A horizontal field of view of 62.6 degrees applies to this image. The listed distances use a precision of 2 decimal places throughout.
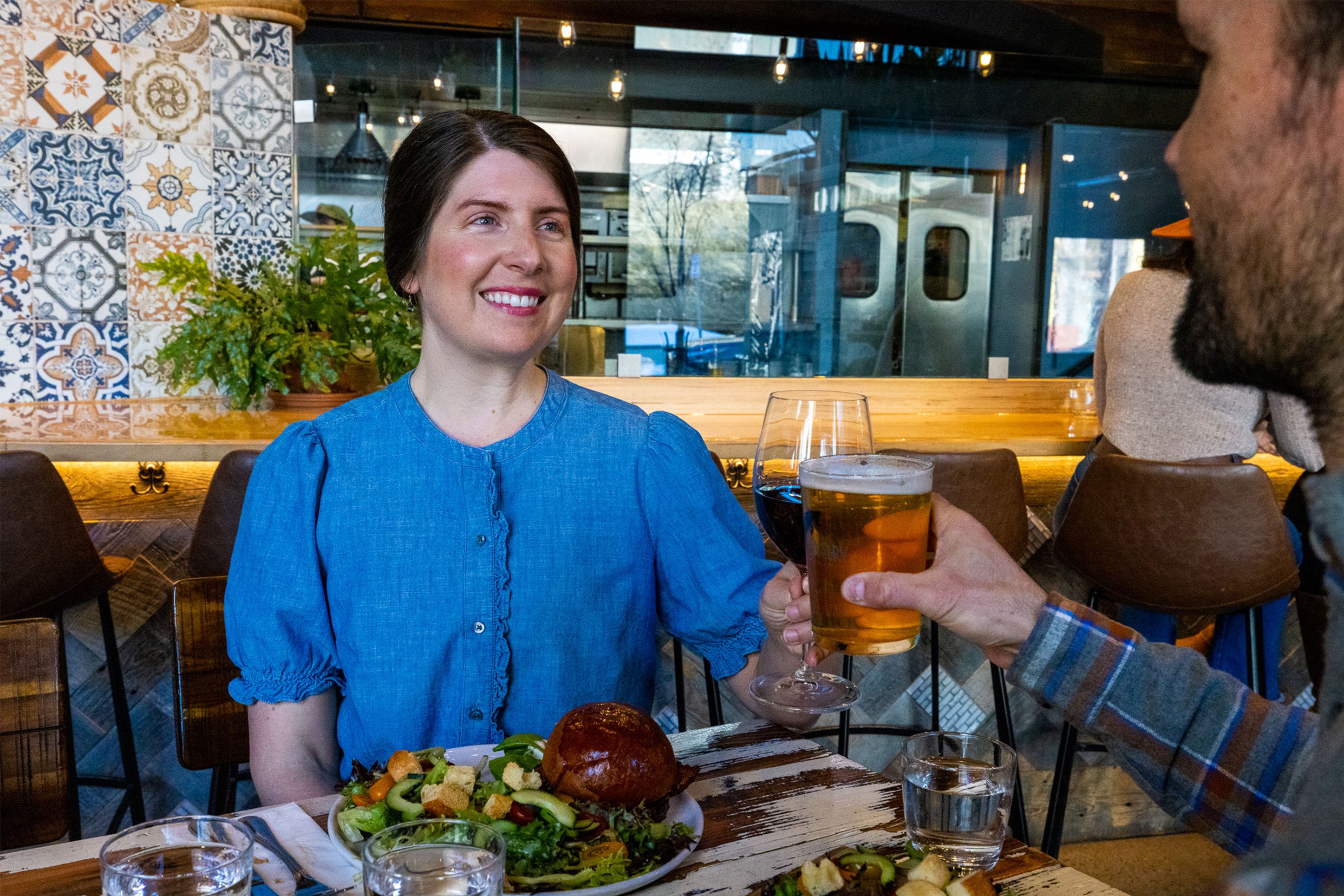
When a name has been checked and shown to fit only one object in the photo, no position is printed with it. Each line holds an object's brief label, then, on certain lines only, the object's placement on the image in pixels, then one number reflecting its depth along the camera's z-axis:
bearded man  0.49
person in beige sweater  2.58
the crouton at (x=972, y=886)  0.83
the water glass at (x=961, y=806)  0.96
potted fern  2.99
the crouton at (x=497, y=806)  0.92
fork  0.90
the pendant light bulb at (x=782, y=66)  5.00
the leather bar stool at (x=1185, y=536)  2.48
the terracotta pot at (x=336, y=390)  3.11
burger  0.96
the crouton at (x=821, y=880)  0.84
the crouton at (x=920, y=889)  0.82
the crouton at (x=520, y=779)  0.96
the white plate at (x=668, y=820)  0.87
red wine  1.06
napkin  0.91
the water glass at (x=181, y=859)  0.80
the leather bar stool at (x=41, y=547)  2.24
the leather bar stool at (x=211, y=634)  1.60
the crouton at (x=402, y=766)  1.00
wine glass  1.05
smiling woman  1.41
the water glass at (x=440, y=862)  0.75
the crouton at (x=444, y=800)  0.93
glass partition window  4.76
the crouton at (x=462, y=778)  0.97
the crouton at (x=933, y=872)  0.84
